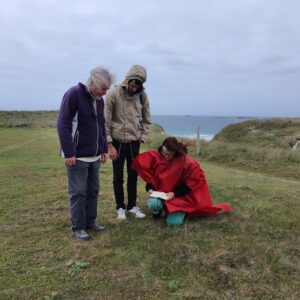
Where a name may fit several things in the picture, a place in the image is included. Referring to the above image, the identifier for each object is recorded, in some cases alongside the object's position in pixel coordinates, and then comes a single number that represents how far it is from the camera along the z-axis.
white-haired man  3.93
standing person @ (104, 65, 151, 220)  4.64
